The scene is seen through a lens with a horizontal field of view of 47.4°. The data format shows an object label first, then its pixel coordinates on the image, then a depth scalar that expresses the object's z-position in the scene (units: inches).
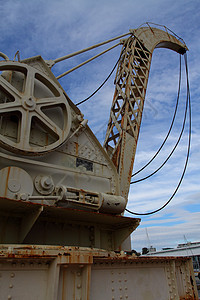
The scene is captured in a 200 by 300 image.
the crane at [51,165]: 237.9
